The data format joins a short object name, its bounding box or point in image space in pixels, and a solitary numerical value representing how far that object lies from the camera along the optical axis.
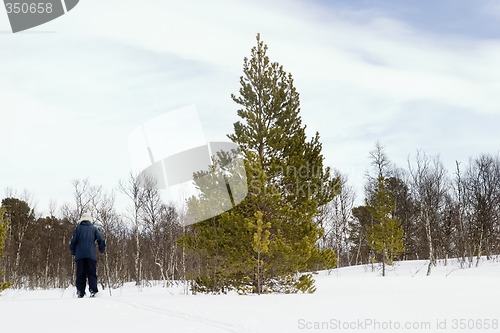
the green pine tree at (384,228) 34.12
